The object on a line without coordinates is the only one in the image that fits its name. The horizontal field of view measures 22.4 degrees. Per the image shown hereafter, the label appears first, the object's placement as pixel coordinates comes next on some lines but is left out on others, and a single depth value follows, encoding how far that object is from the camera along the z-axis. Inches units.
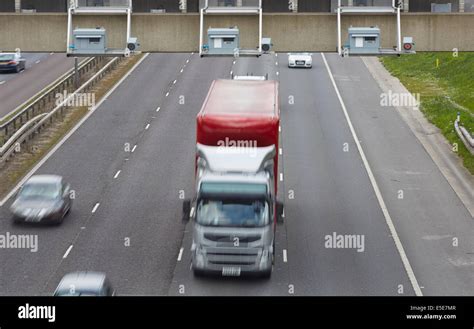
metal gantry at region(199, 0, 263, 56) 1569.9
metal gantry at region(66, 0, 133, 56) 1558.8
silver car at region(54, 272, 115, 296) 1127.0
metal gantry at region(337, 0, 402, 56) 1560.0
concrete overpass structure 1594.5
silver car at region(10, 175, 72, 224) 1541.6
